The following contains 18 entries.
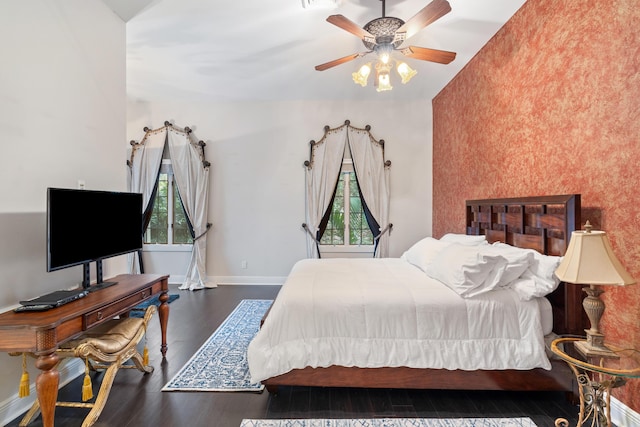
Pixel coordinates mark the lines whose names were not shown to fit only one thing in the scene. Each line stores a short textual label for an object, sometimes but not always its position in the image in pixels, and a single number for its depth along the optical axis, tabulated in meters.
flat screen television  1.91
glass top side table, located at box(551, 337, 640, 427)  1.39
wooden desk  1.53
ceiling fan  2.16
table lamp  1.47
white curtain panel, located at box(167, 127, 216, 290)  4.88
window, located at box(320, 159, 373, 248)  5.03
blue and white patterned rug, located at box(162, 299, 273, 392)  2.23
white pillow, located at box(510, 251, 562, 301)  1.98
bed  1.98
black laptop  1.78
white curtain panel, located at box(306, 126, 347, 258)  4.89
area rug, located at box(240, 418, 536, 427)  1.84
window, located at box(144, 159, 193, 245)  5.11
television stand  2.19
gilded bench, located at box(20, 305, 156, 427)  1.80
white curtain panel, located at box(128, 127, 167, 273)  4.98
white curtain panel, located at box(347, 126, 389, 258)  4.88
